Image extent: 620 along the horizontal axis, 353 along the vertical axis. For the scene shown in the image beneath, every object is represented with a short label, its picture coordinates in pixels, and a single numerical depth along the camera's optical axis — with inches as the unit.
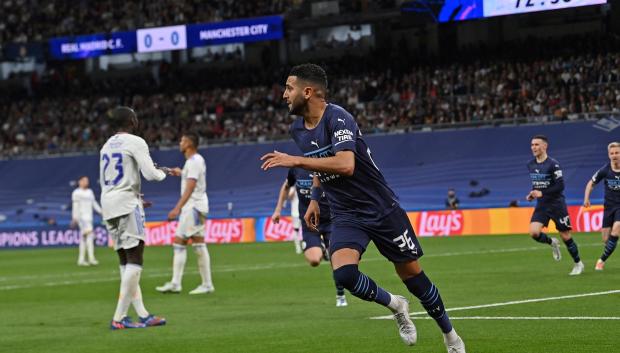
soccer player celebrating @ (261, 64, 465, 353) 389.7
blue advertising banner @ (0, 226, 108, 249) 1971.0
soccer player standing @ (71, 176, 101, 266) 1309.1
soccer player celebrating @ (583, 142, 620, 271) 837.8
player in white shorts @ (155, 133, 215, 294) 775.1
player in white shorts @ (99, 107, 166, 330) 554.3
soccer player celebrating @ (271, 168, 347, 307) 635.5
